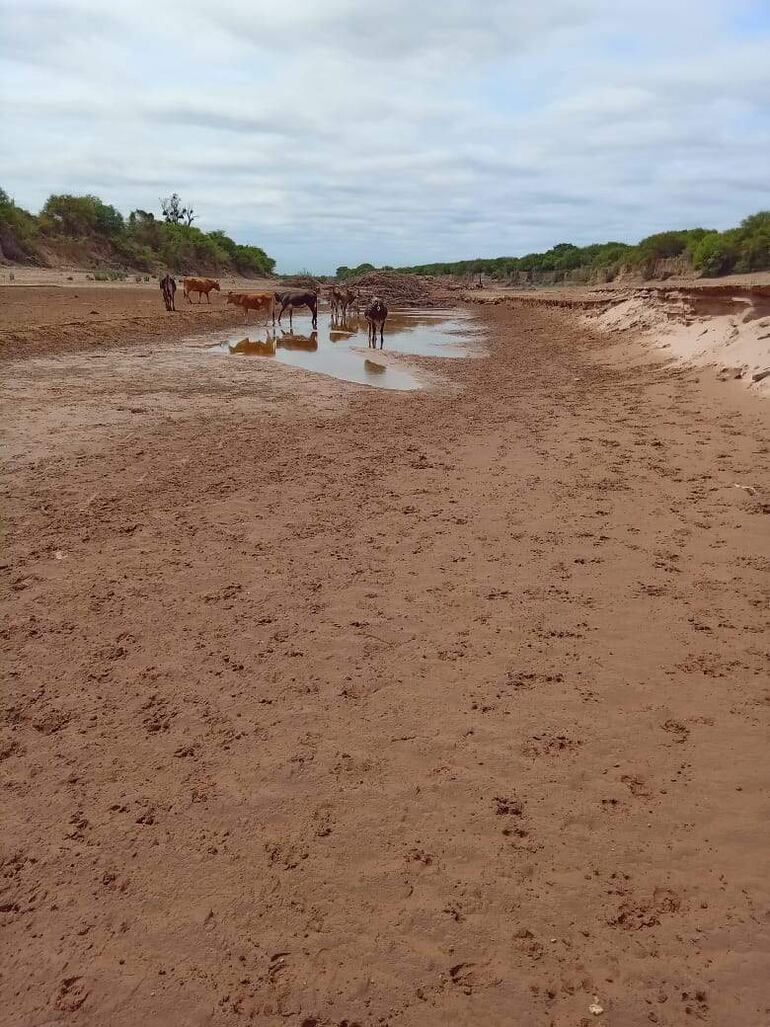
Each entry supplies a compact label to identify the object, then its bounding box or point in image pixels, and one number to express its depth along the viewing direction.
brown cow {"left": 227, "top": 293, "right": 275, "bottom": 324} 28.61
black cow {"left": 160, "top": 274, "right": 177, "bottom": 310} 25.60
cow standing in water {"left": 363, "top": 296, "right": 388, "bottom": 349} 20.72
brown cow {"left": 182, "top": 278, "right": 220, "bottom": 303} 31.62
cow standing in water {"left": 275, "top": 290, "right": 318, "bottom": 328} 26.36
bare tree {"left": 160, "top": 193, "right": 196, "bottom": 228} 75.56
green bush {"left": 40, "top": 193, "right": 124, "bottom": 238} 49.28
